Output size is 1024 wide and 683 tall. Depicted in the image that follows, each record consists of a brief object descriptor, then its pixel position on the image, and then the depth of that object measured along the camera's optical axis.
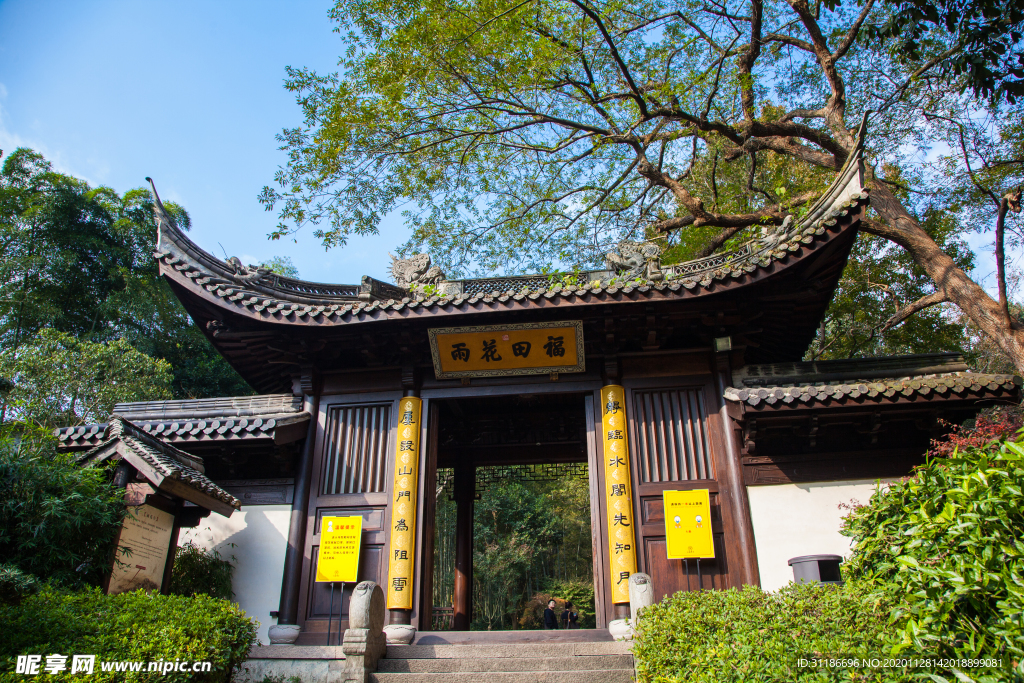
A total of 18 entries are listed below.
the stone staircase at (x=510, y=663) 4.86
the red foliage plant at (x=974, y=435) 5.05
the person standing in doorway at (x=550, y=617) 11.87
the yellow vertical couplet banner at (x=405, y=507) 6.51
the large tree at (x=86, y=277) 16.70
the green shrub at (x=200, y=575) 6.61
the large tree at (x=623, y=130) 8.94
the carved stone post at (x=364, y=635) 5.00
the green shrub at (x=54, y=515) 4.88
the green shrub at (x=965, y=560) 2.55
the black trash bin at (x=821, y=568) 5.50
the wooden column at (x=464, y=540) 9.54
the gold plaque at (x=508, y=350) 7.07
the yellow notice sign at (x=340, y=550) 6.66
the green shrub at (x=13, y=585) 4.32
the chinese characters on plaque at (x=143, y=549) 5.33
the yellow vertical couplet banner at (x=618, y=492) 6.29
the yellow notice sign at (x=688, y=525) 6.30
